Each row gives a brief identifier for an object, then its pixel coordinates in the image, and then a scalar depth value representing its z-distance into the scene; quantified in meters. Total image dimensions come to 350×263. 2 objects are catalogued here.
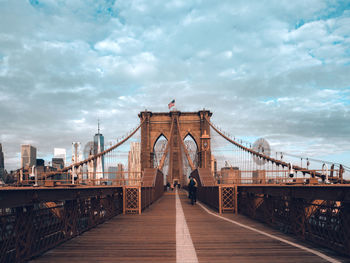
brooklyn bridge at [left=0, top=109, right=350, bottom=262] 6.89
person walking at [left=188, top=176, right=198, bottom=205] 20.41
